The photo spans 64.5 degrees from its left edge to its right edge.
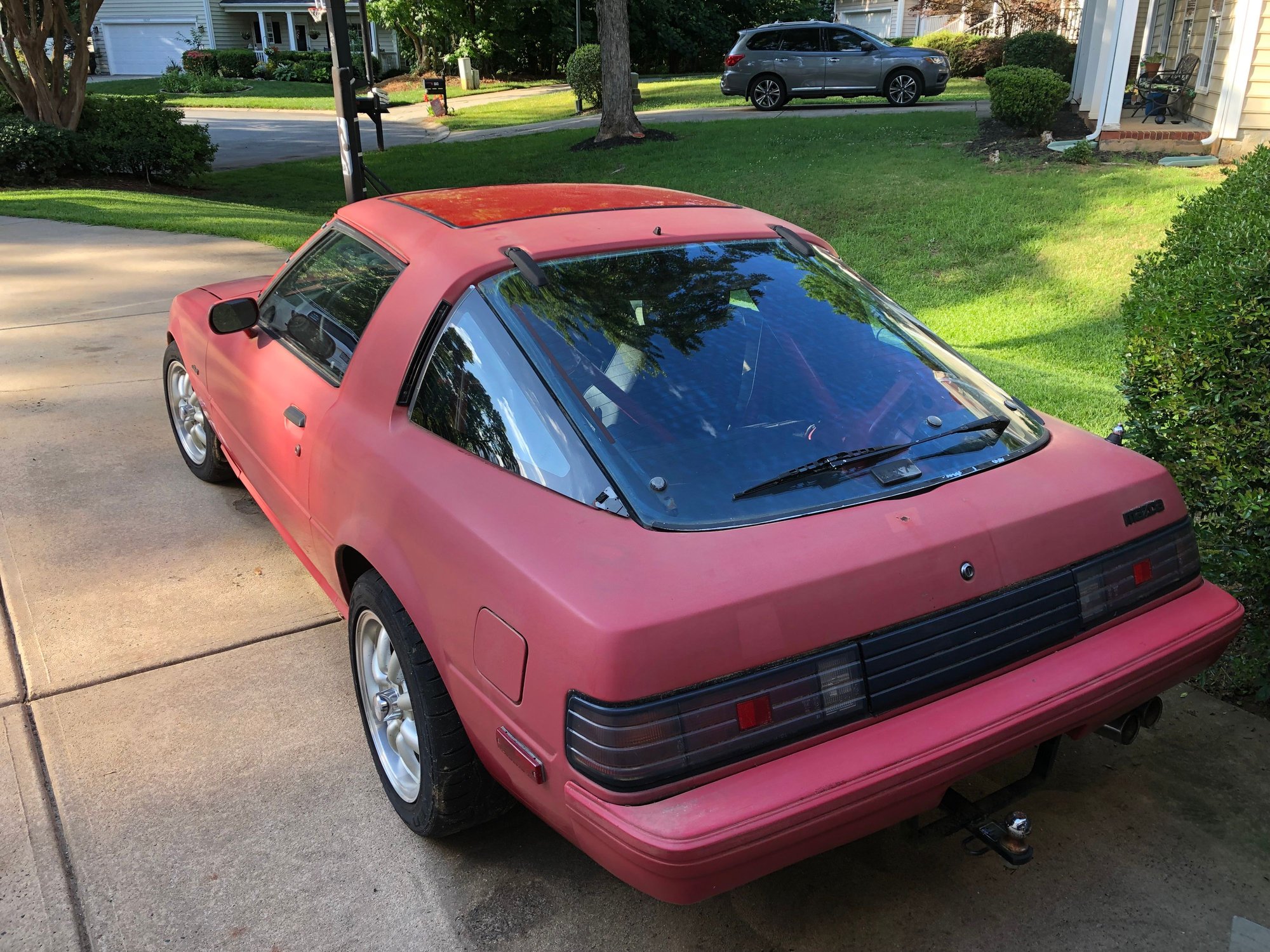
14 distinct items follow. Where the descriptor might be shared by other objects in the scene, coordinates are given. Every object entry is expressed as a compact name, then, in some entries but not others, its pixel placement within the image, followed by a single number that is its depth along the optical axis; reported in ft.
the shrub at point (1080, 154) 41.50
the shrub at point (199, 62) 133.69
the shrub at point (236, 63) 140.54
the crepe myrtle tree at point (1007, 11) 88.12
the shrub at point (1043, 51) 70.33
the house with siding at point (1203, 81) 39.75
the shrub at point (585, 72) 81.71
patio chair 48.11
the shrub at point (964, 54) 90.38
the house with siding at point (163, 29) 153.89
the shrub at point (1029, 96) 45.09
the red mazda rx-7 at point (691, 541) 6.54
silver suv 66.28
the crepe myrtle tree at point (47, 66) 51.67
